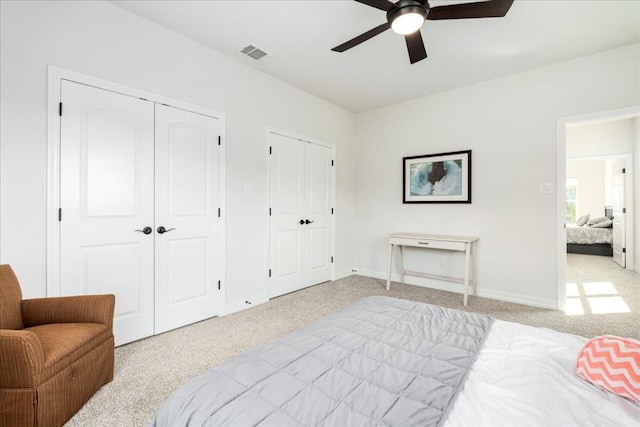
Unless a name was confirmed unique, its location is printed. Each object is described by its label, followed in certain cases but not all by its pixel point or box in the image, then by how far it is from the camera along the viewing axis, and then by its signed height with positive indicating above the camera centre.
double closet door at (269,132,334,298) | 3.79 -0.01
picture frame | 3.97 +0.51
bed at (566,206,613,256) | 6.45 -0.55
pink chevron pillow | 0.85 -0.47
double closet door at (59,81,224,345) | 2.25 +0.04
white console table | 3.51 -0.39
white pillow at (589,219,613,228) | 6.71 -0.22
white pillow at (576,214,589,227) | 7.83 -0.16
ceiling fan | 1.87 +1.33
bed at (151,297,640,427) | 0.80 -0.55
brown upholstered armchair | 1.36 -0.72
